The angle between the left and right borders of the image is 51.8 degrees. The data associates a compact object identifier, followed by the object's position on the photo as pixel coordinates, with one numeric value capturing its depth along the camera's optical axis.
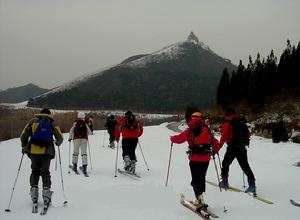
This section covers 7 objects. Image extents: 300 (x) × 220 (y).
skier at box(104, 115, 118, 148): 16.19
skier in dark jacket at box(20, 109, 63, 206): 6.32
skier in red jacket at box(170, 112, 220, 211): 6.21
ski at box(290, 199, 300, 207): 6.80
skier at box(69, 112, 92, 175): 9.72
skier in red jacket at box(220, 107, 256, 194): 7.37
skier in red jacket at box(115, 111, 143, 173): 9.65
